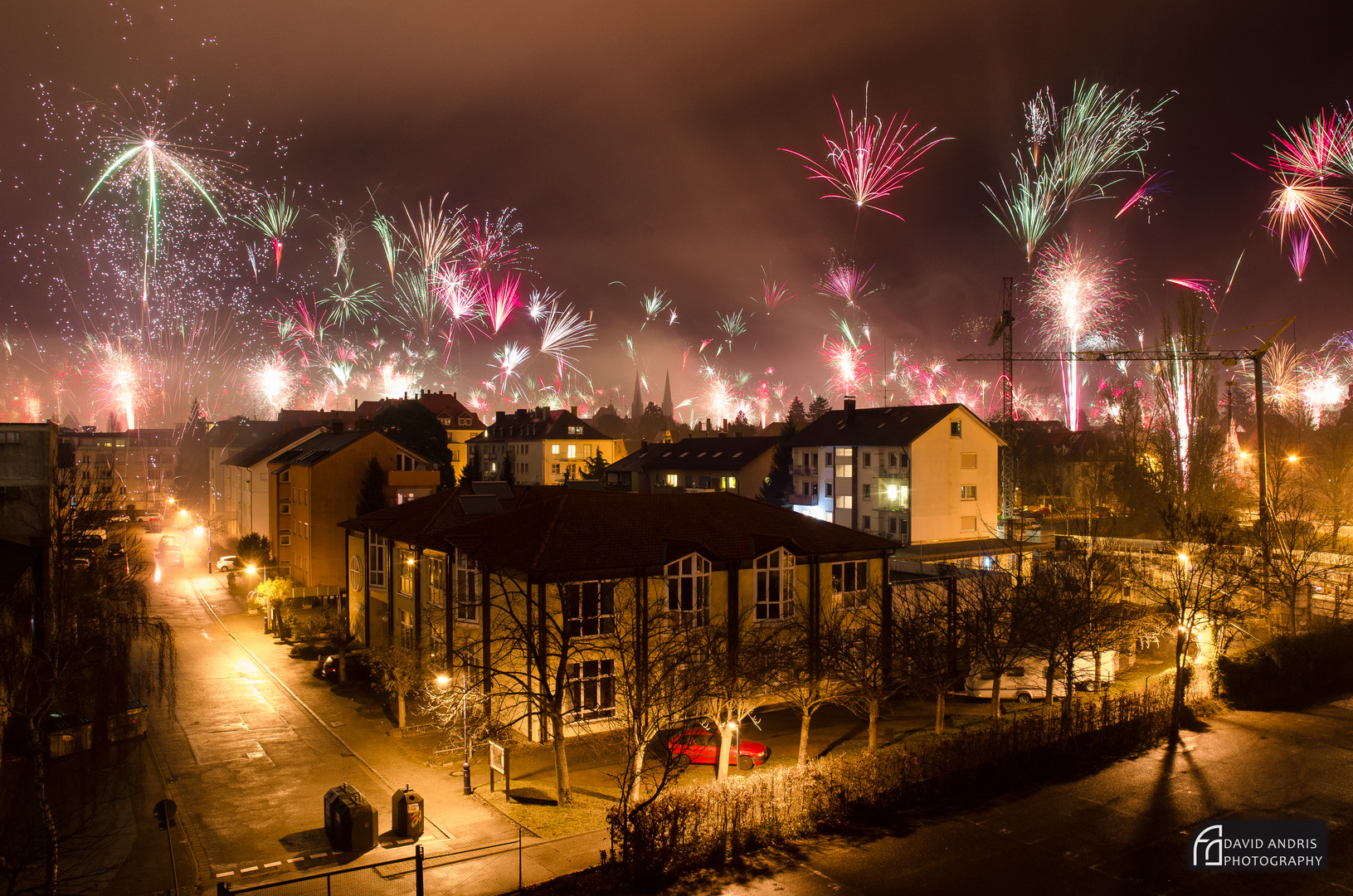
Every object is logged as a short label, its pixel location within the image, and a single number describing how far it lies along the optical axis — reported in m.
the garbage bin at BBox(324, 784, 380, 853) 18.27
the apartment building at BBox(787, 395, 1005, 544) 52.94
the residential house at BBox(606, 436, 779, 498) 64.12
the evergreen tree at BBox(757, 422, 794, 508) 62.19
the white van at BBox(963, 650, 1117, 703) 28.39
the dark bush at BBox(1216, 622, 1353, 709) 26.77
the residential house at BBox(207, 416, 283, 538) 69.44
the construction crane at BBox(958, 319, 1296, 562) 32.06
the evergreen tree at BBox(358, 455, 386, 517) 46.72
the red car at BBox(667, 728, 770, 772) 22.59
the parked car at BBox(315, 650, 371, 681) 32.66
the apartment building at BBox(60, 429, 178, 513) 112.88
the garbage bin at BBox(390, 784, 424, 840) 18.84
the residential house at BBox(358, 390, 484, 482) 102.31
